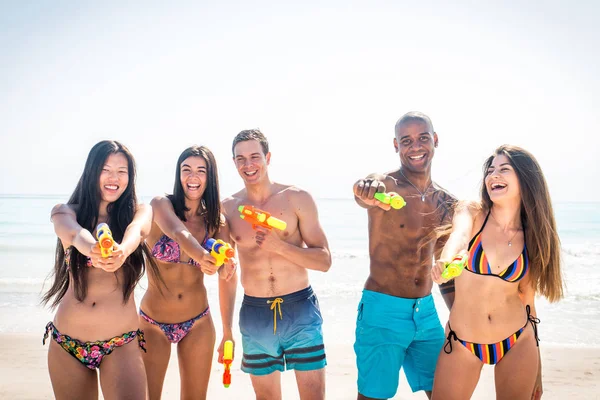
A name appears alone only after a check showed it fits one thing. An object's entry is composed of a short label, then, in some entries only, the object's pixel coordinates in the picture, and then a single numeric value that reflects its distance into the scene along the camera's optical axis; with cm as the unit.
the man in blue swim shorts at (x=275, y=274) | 404
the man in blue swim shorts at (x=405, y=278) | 406
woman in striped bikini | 340
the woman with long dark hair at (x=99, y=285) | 341
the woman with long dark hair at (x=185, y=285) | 415
